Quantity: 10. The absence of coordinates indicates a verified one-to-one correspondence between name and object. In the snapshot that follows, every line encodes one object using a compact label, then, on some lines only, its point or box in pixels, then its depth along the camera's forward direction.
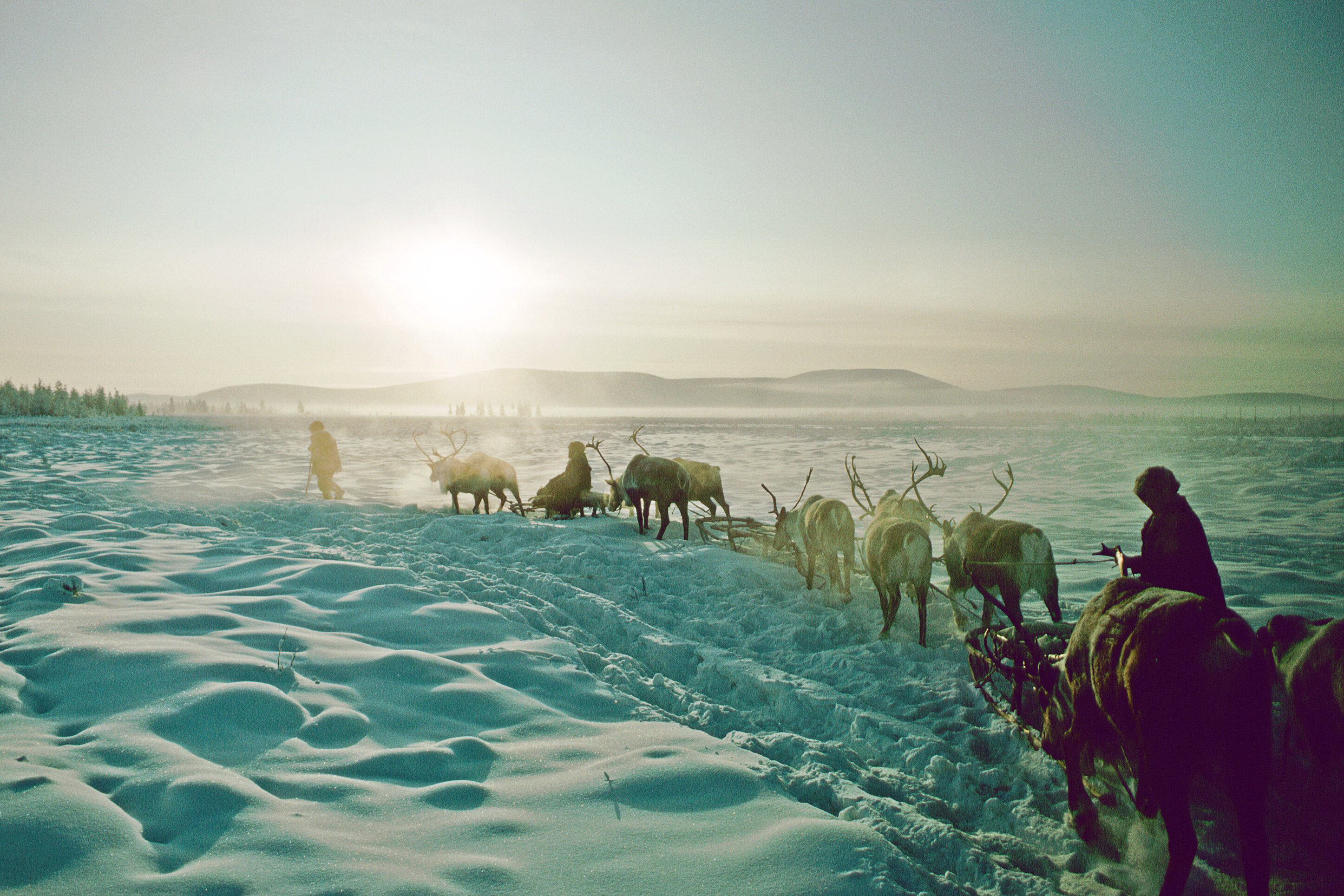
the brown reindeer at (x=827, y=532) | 7.06
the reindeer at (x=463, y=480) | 13.29
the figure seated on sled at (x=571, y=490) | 13.13
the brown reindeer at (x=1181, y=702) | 2.26
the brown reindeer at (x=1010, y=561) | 5.41
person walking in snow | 15.08
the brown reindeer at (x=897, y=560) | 5.66
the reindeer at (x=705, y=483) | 12.44
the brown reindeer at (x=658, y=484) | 10.99
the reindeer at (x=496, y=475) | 13.38
